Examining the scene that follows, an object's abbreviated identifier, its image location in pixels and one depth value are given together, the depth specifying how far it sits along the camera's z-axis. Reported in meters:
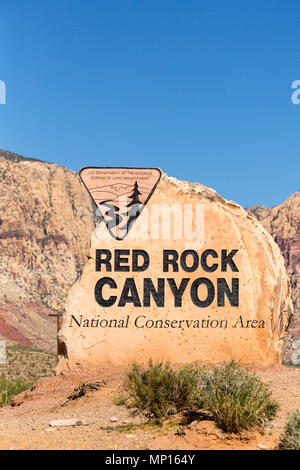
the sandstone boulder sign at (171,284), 14.73
